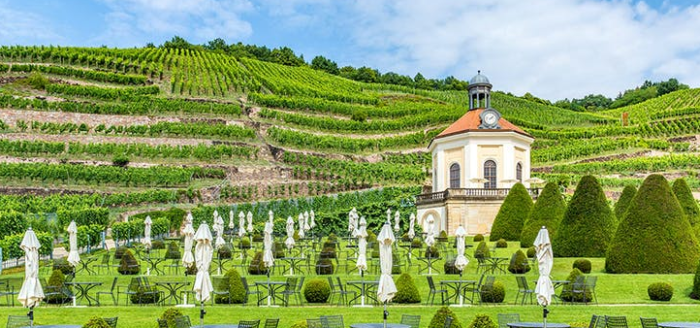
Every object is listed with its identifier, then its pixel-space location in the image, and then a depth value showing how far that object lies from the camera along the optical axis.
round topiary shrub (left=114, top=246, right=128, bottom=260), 27.76
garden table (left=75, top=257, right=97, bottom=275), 25.47
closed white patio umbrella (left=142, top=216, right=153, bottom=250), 28.67
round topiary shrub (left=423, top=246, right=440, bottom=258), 26.93
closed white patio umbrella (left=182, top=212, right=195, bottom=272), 20.55
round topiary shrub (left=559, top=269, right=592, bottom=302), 20.59
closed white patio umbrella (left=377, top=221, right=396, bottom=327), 16.23
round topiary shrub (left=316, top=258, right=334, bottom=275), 25.23
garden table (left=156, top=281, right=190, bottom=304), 20.23
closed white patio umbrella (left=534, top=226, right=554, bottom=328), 15.28
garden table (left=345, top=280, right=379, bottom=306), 20.22
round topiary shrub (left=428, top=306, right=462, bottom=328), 13.49
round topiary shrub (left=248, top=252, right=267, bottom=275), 25.20
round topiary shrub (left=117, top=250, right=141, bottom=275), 25.58
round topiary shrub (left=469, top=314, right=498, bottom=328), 12.94
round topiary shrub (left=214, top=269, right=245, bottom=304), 20.19
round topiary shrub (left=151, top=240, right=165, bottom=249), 32.09
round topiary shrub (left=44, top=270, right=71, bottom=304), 19.94
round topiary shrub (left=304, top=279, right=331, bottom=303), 20.88
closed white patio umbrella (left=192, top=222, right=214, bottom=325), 15.56
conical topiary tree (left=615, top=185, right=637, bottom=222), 30.34
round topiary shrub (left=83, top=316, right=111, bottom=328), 13.00
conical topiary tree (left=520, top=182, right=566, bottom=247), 31.19
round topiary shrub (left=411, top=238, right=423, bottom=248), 32.74
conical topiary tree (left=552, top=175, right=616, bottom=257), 26.61
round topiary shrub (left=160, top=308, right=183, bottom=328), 14.26
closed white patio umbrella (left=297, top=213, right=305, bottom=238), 35.39
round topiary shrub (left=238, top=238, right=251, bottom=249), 32.76
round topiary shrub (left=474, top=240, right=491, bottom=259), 26.25
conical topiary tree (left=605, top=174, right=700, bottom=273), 23.06
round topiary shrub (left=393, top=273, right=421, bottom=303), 20.66
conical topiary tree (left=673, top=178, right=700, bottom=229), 28.25
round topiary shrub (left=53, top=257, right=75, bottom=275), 25.26
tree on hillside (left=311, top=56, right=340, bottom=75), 132.62
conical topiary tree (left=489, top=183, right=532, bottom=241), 35.28
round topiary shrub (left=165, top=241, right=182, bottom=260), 26.77
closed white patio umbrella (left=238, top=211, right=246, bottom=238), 34.68
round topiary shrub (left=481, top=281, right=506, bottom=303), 20.89
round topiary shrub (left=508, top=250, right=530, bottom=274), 25.23
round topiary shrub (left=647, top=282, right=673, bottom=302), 20.36
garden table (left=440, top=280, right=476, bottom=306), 20.34
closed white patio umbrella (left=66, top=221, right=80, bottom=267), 22.27
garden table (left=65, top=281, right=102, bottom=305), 20.15
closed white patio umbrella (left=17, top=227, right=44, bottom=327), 14.89
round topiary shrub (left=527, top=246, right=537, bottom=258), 28.17
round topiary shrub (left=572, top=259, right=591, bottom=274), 24.22
